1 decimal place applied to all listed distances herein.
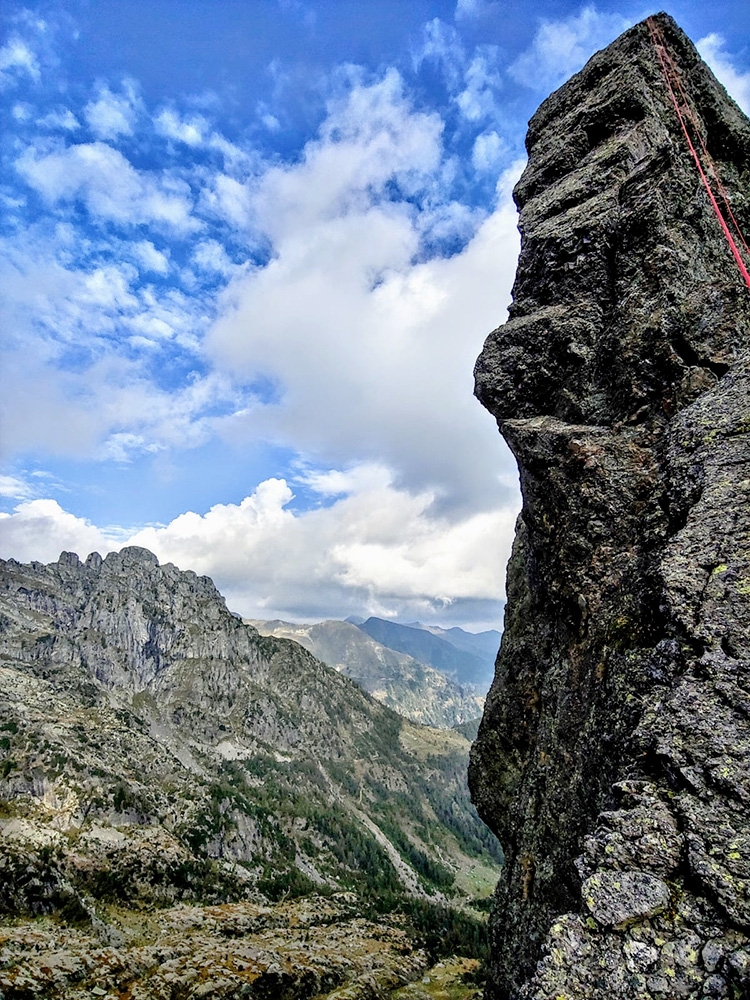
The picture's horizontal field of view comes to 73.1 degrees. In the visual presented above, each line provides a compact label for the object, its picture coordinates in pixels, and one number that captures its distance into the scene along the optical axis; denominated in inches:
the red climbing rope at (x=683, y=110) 818.8
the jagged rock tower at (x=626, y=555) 325.1
